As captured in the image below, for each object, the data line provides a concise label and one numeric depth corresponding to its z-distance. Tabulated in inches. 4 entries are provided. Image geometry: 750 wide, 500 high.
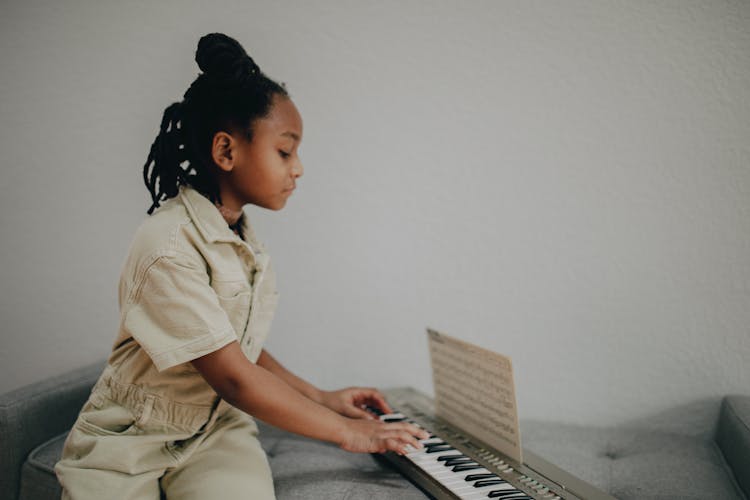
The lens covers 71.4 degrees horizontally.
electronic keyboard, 35.9
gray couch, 41.9
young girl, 37.9
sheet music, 41.2
